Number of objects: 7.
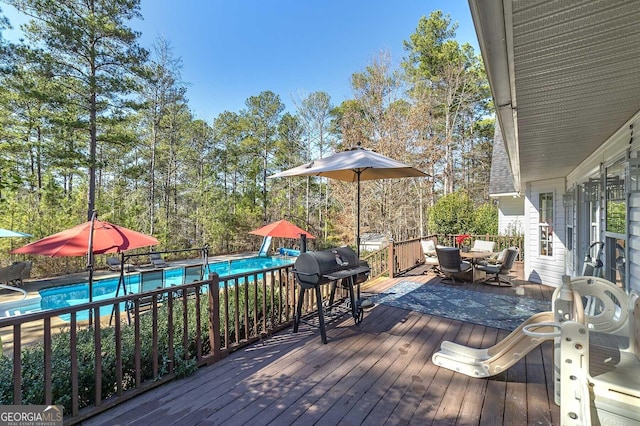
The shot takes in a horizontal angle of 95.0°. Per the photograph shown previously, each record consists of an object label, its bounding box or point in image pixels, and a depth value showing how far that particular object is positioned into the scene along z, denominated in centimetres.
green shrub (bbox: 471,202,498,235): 1119
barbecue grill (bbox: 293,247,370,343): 346
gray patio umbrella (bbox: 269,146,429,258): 377
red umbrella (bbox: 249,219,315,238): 746
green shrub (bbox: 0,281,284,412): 222
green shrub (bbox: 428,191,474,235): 1091
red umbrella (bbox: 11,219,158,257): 377
